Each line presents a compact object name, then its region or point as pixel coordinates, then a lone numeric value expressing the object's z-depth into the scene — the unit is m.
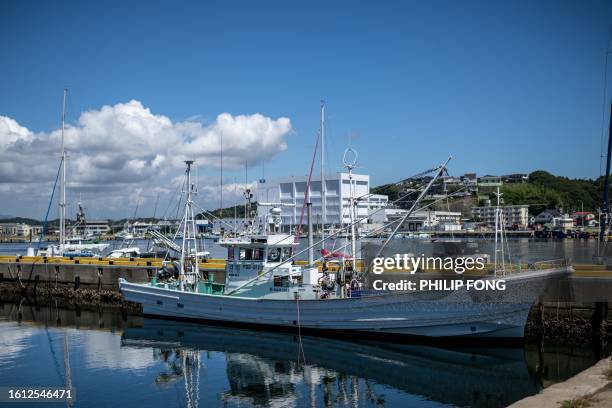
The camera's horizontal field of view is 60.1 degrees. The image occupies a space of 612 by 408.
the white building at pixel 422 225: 71.65
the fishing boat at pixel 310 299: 22.11
